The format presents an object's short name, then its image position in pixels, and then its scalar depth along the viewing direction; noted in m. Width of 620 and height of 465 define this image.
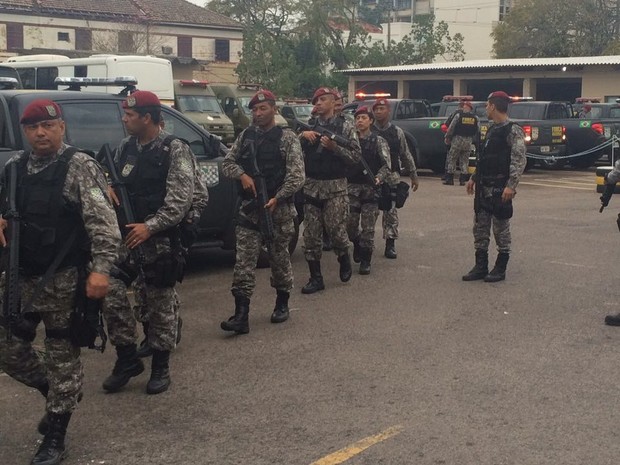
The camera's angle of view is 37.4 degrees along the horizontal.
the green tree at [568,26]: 52.41
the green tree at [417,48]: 53.19
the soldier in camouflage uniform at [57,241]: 4.28
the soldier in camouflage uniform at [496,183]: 8.27
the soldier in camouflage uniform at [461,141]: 17.42
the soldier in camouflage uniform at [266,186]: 6.68
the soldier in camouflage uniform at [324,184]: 8.00
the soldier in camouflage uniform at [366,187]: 9.05
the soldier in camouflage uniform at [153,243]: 5.33
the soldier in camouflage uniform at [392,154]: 9.66
